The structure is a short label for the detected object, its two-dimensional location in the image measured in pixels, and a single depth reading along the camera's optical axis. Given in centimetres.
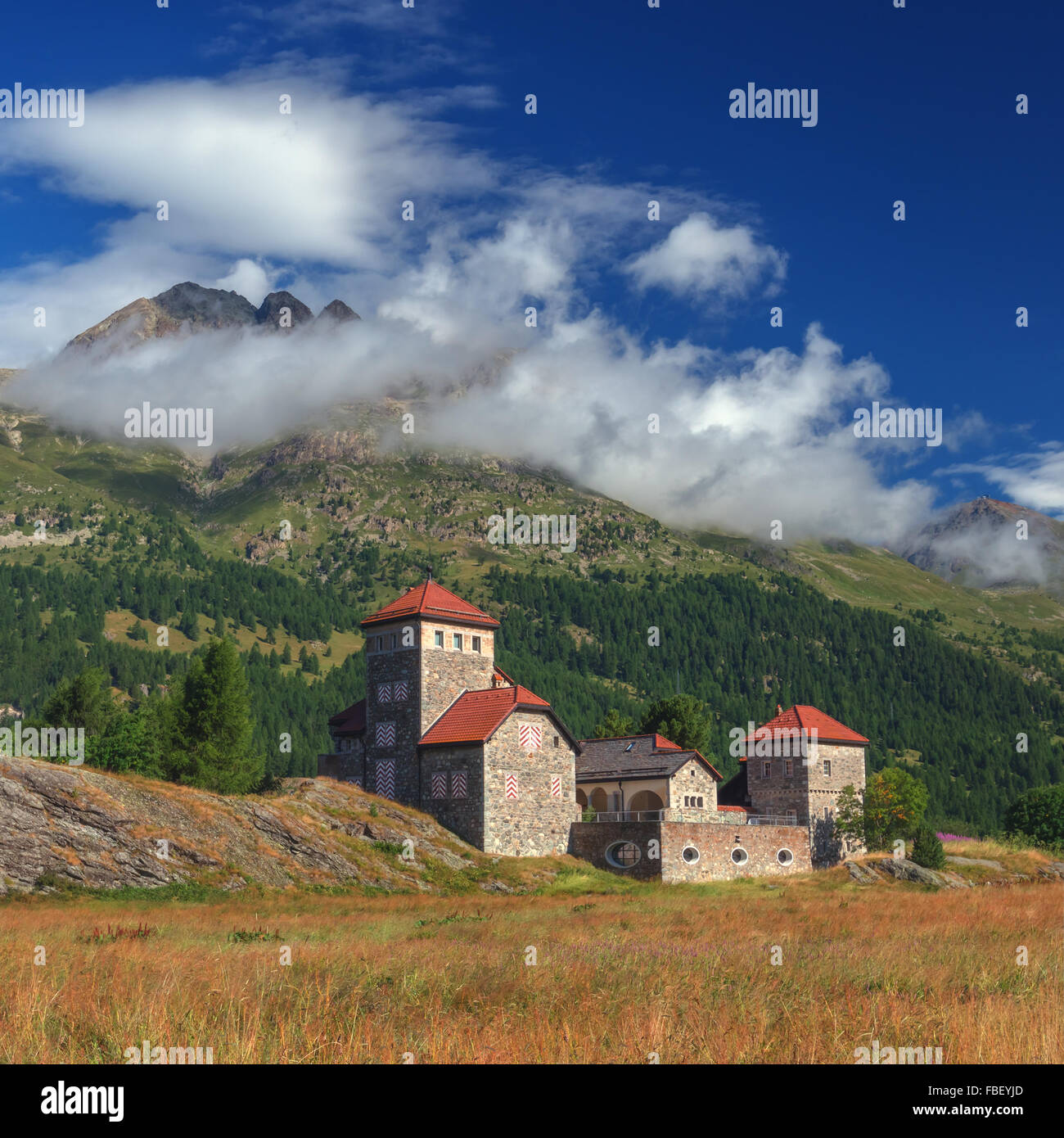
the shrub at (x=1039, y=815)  11331
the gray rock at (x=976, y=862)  7875
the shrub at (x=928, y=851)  7275
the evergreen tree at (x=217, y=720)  7375
